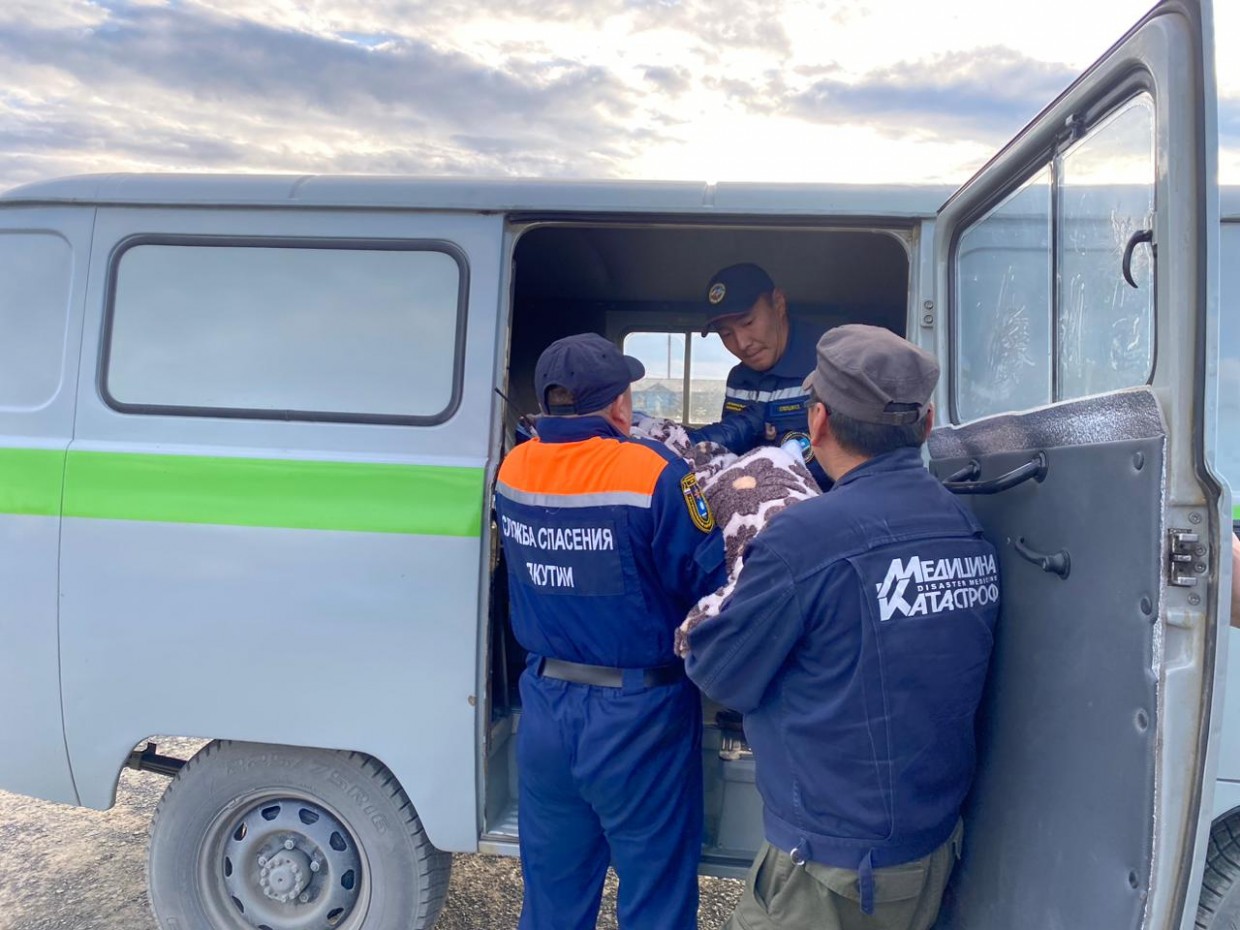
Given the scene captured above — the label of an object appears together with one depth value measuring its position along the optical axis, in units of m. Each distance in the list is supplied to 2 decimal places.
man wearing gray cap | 1.61
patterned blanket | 2.29
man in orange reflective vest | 2.19
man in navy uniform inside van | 3.37
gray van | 2.49
